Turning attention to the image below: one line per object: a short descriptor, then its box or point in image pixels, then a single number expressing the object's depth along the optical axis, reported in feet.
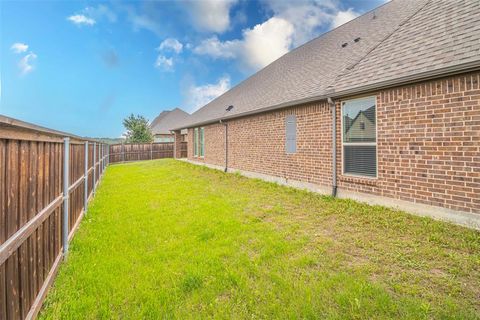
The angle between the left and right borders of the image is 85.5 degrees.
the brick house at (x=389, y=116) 14.64
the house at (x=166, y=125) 127.34
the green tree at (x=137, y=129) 115.03
